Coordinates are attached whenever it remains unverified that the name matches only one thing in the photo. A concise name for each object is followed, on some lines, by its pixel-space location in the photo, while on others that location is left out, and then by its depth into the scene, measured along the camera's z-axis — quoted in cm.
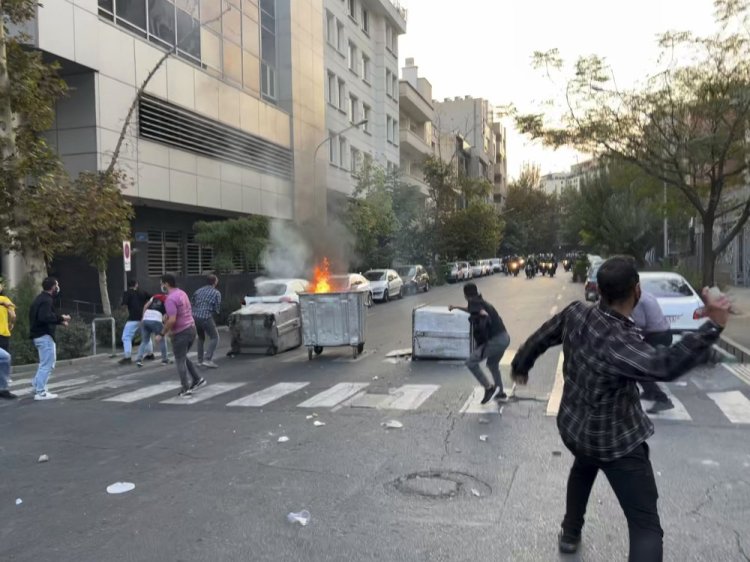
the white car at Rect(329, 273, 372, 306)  1739
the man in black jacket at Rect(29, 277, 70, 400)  850
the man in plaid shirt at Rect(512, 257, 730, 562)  272
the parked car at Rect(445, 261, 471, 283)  4169
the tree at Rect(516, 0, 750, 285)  1408
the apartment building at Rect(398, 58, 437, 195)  4500
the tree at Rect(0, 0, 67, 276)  1181
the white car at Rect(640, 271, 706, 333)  1134
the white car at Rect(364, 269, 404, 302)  2627
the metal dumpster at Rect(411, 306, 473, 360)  1103
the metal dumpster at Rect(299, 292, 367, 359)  1166
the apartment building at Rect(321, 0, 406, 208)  3278
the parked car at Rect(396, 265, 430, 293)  3098
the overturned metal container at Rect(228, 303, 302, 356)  1244
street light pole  2898
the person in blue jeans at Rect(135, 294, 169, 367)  1149
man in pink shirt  823
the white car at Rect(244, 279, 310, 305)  1495
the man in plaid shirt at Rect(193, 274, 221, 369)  1098
